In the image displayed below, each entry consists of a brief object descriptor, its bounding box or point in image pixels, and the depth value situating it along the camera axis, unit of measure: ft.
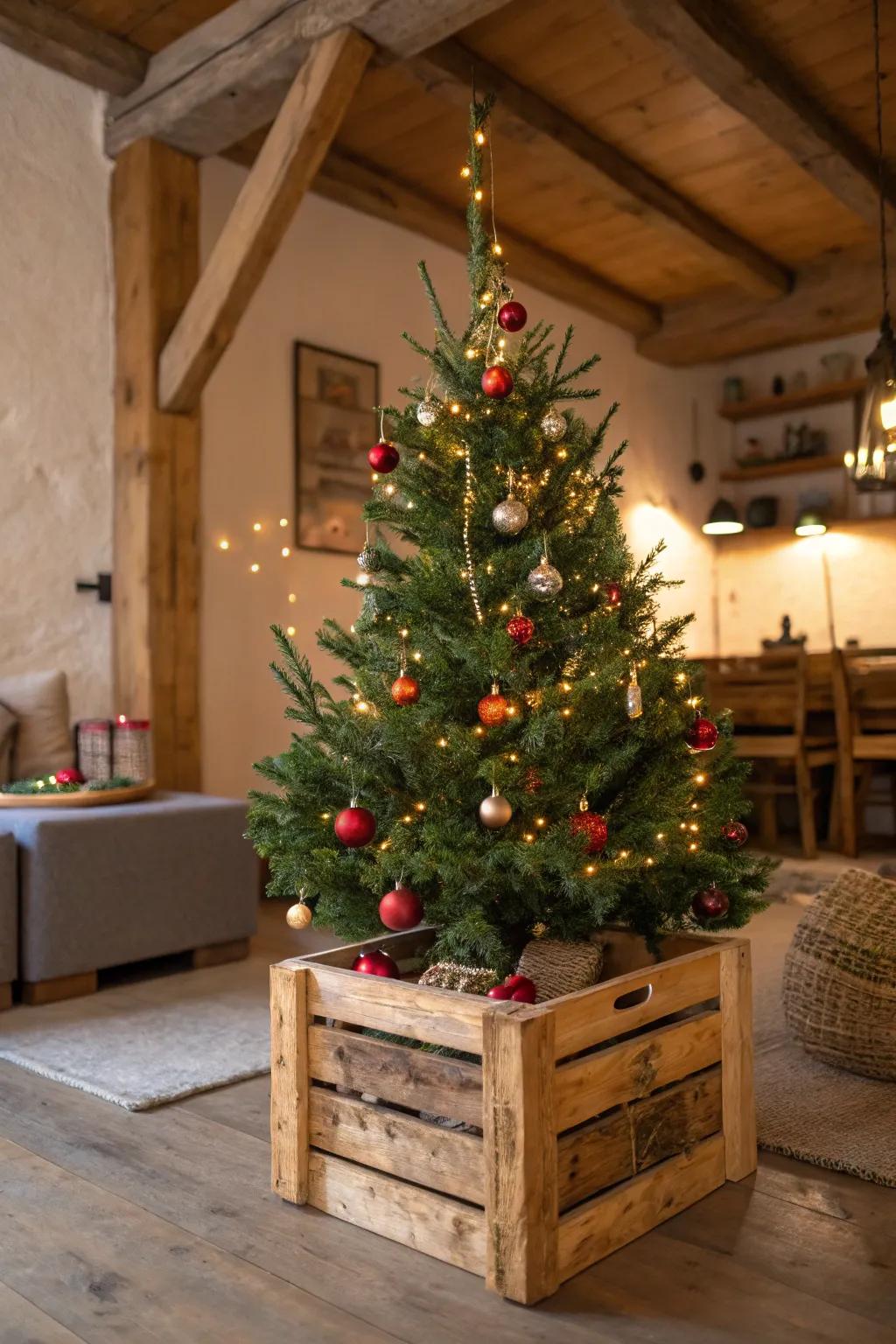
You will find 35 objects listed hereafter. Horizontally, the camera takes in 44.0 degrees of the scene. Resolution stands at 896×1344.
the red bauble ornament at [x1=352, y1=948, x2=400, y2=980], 5.49
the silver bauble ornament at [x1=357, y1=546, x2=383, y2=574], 6.14
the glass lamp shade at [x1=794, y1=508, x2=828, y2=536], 19.75
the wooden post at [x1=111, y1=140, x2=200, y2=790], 12.09
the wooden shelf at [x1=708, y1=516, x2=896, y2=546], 19.76
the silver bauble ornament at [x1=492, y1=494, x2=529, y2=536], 5.57
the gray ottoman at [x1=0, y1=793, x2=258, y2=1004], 8.78
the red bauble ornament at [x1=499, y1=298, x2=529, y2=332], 5.86
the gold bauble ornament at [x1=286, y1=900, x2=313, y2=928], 5.55
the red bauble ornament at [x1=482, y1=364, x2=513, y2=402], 5.64
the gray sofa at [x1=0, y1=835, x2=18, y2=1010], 8.59
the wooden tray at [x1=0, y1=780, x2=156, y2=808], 9.50
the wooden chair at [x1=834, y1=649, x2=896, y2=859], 14.73
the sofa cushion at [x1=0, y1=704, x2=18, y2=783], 10.44
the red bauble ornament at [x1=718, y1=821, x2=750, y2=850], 6.09
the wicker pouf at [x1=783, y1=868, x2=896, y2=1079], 6.60
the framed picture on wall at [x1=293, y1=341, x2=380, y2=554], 14.33
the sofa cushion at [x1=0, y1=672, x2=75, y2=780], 10.78
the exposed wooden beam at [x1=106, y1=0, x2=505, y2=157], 10.04
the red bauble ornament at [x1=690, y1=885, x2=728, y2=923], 5.74
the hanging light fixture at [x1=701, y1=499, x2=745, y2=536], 20.86
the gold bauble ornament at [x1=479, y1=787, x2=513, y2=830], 5.17
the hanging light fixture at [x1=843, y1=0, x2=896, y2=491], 9.93
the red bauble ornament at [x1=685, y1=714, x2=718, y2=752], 5.80
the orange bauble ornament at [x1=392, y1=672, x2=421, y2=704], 5.49
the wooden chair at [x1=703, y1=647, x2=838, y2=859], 14.83
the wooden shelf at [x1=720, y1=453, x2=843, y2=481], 20.07
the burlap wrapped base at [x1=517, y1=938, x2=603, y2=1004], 5.31
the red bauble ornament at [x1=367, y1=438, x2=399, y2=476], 5.94
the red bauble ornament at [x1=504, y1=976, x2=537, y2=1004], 4.93
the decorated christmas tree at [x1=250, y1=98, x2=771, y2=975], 5.46
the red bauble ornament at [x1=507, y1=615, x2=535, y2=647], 5.39
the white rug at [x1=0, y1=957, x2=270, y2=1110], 6.86
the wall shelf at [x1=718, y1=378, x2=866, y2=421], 19.60
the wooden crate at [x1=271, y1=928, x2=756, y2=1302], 4.38
